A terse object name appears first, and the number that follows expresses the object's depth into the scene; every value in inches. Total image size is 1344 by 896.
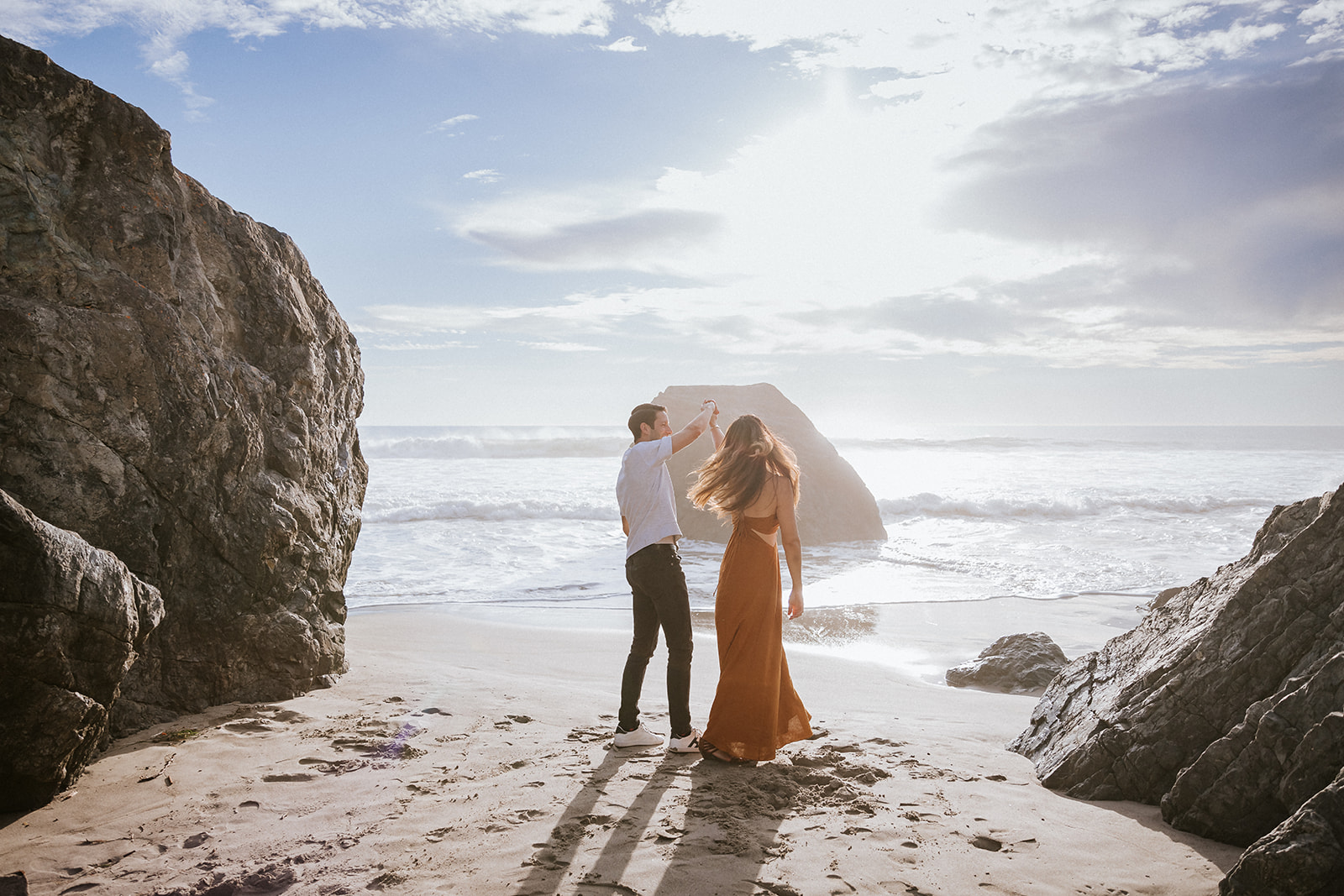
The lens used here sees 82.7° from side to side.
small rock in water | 253.6
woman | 170.4
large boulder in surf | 539.5
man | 176.7
